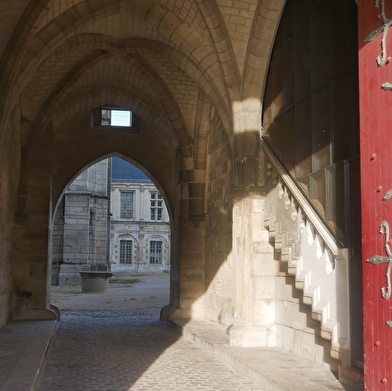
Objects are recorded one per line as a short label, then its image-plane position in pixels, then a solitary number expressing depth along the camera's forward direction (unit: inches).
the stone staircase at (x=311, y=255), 199.8
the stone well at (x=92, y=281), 756.0
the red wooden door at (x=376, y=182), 150.9
